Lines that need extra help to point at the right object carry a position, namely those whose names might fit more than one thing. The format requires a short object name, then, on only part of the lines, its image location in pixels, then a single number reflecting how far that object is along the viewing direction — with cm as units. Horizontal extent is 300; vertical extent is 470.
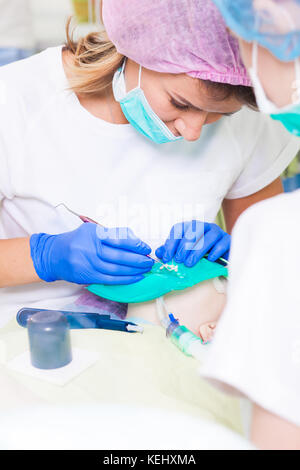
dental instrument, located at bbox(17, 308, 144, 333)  110
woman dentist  105
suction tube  101
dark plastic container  91
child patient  126
